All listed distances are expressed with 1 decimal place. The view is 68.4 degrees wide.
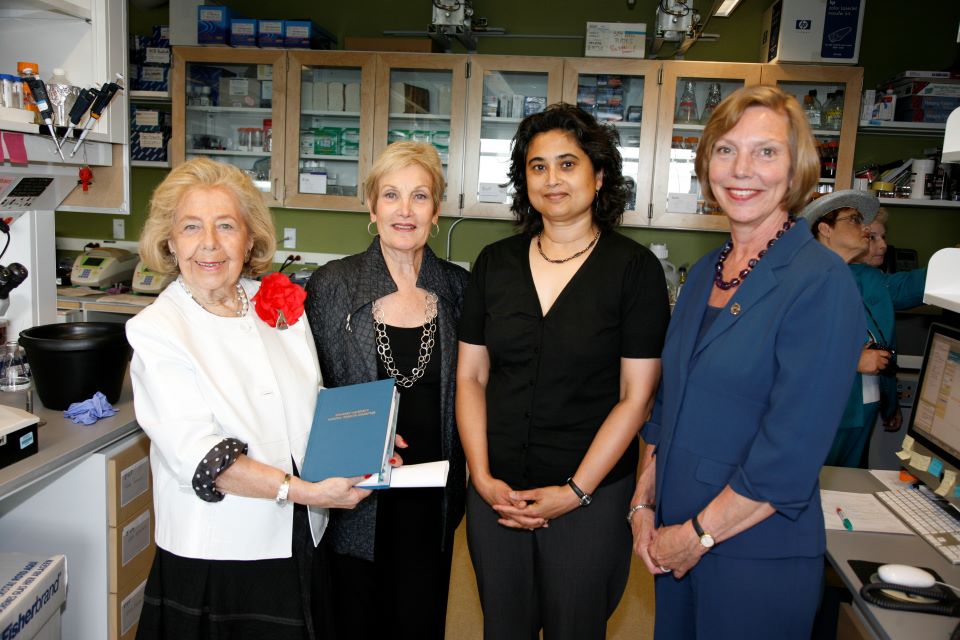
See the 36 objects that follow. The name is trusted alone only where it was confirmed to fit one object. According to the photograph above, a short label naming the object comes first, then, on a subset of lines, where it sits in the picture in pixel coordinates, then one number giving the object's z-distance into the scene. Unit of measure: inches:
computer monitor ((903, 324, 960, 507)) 69.2
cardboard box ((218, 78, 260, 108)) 156.9
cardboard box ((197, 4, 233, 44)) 152.7
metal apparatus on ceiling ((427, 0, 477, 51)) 136.6
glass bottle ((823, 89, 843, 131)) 144.9
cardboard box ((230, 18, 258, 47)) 153.3
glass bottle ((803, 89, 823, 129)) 146.4
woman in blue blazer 46.9
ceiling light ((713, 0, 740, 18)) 122.8
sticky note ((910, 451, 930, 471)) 73.3
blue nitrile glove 72.1
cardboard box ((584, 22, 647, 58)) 146.9
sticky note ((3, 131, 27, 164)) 77.6
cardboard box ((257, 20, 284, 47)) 153.1
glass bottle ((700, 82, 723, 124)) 147.9
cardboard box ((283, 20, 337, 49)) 152.1
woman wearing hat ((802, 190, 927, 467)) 100.0
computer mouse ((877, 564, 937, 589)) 52.9
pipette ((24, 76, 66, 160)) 78.0
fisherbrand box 56.5
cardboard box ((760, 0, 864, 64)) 138.1
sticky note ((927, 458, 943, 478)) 71.3
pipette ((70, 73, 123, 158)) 86.4
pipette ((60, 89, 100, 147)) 84.1
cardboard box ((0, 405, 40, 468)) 59.4
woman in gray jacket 67.4
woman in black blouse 60.8
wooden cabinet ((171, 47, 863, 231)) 146.3
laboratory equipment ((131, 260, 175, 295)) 153.9
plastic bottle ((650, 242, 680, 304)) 156.5
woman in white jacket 54.6
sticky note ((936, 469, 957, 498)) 69.2
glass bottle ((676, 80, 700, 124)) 148.3
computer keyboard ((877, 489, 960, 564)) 62.5
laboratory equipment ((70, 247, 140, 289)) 156.0
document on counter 66.0
